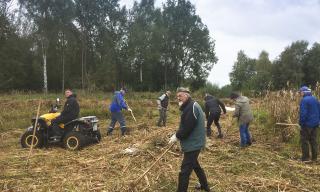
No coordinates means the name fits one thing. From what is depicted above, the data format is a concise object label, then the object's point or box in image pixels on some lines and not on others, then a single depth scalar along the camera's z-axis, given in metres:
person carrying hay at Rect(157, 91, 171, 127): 9.03
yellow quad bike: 6.00
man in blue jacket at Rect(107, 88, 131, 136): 7.26
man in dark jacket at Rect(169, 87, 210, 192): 3.62
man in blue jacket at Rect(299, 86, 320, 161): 5.18
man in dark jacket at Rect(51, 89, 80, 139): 6.04
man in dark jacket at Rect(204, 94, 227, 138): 6.94
